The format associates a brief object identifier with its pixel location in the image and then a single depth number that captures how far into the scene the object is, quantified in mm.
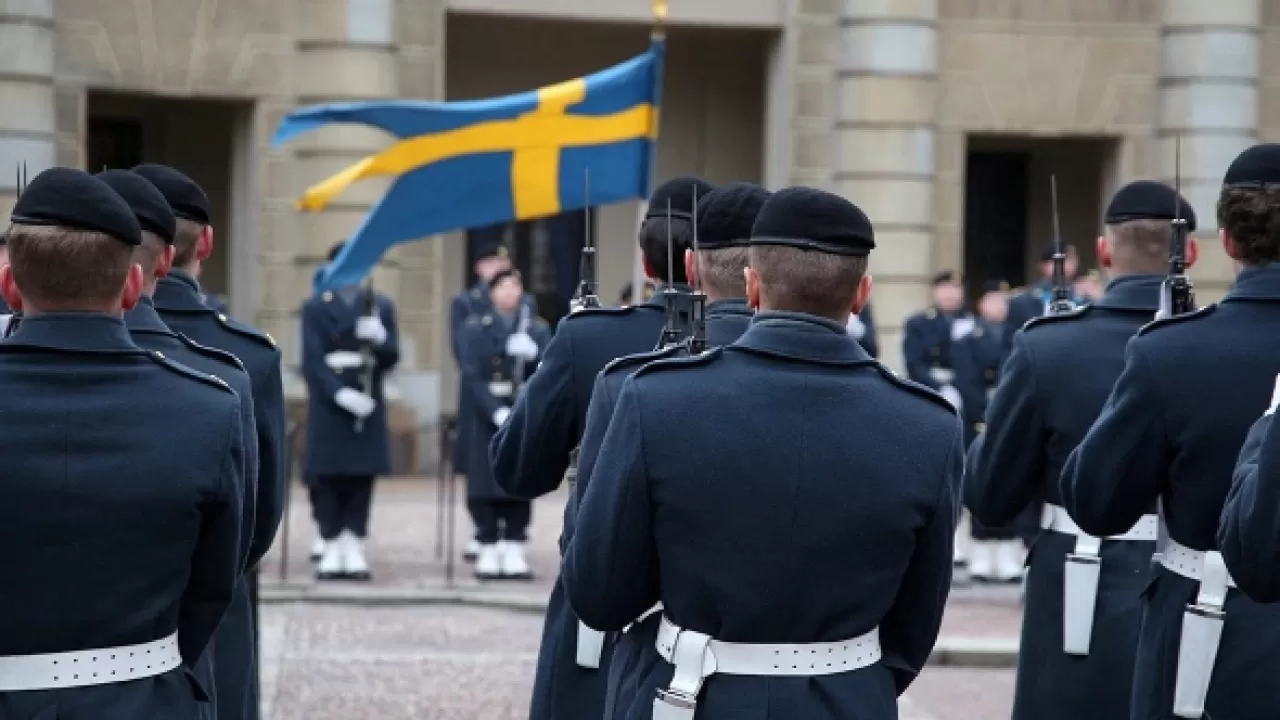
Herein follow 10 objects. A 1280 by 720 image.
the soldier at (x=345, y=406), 25531
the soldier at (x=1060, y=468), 11961
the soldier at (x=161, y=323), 10266
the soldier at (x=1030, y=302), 28203
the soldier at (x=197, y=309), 12227
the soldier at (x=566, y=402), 11078
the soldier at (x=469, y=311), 26453
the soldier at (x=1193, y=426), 9500
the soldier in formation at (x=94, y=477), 7781
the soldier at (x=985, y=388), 26391
